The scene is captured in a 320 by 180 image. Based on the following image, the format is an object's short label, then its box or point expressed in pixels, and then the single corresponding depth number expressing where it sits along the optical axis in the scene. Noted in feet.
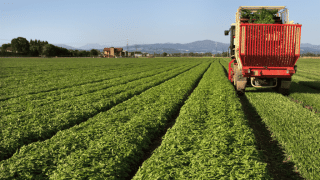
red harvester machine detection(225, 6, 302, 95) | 33.27
